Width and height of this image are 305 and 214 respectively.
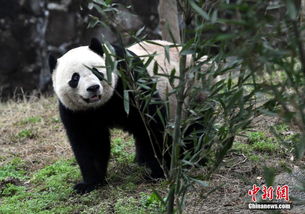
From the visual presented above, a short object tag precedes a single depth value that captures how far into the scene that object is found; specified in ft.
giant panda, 32.63
